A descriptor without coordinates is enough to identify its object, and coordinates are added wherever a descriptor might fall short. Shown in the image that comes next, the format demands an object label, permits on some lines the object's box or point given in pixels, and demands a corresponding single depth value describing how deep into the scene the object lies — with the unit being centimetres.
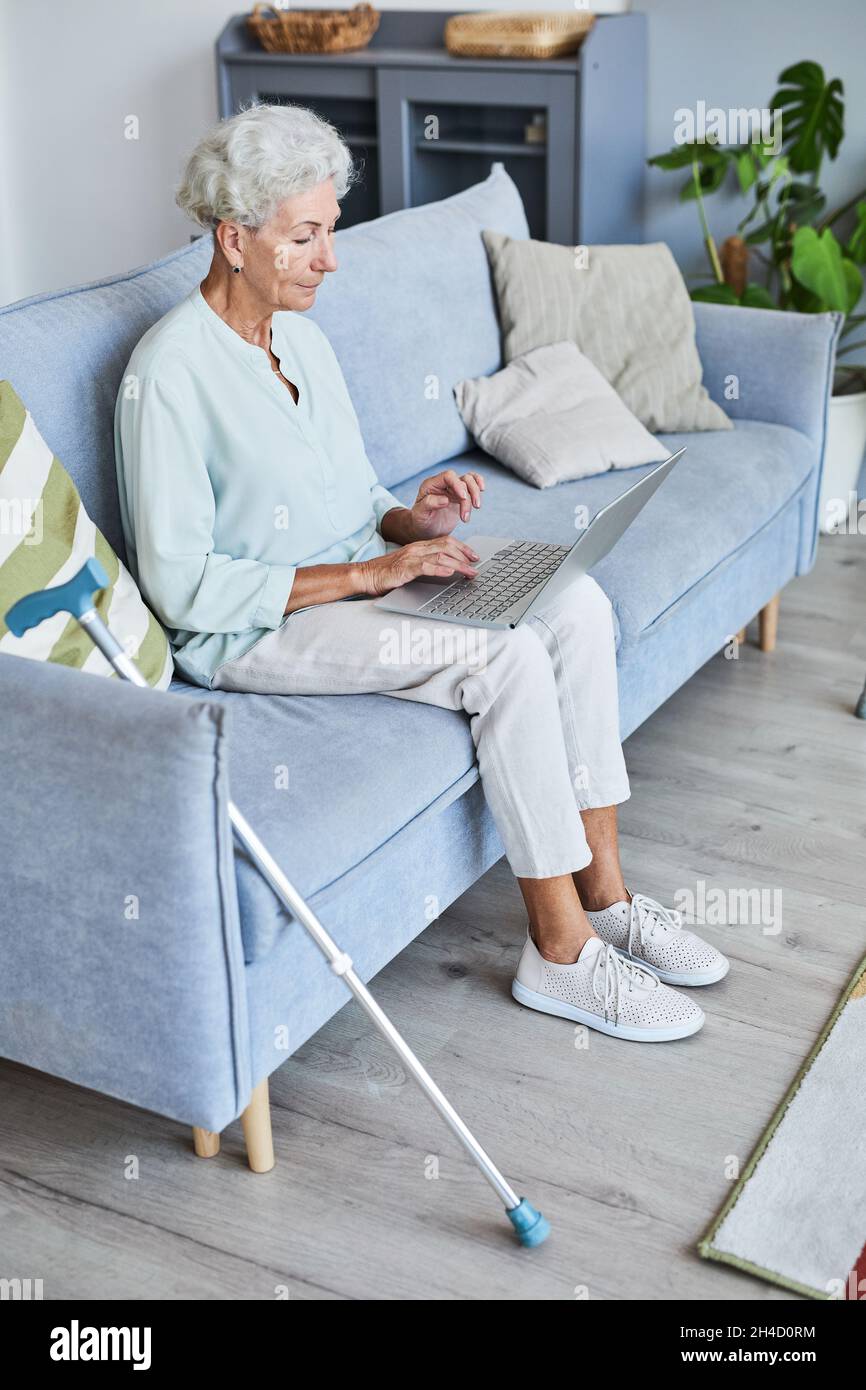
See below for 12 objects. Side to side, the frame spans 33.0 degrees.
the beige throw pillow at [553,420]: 275
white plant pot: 370
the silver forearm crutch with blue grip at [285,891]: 142
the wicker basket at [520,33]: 368
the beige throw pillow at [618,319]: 294
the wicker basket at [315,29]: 400
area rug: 159
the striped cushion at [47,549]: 173
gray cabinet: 372
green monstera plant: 348
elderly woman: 187
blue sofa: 147
